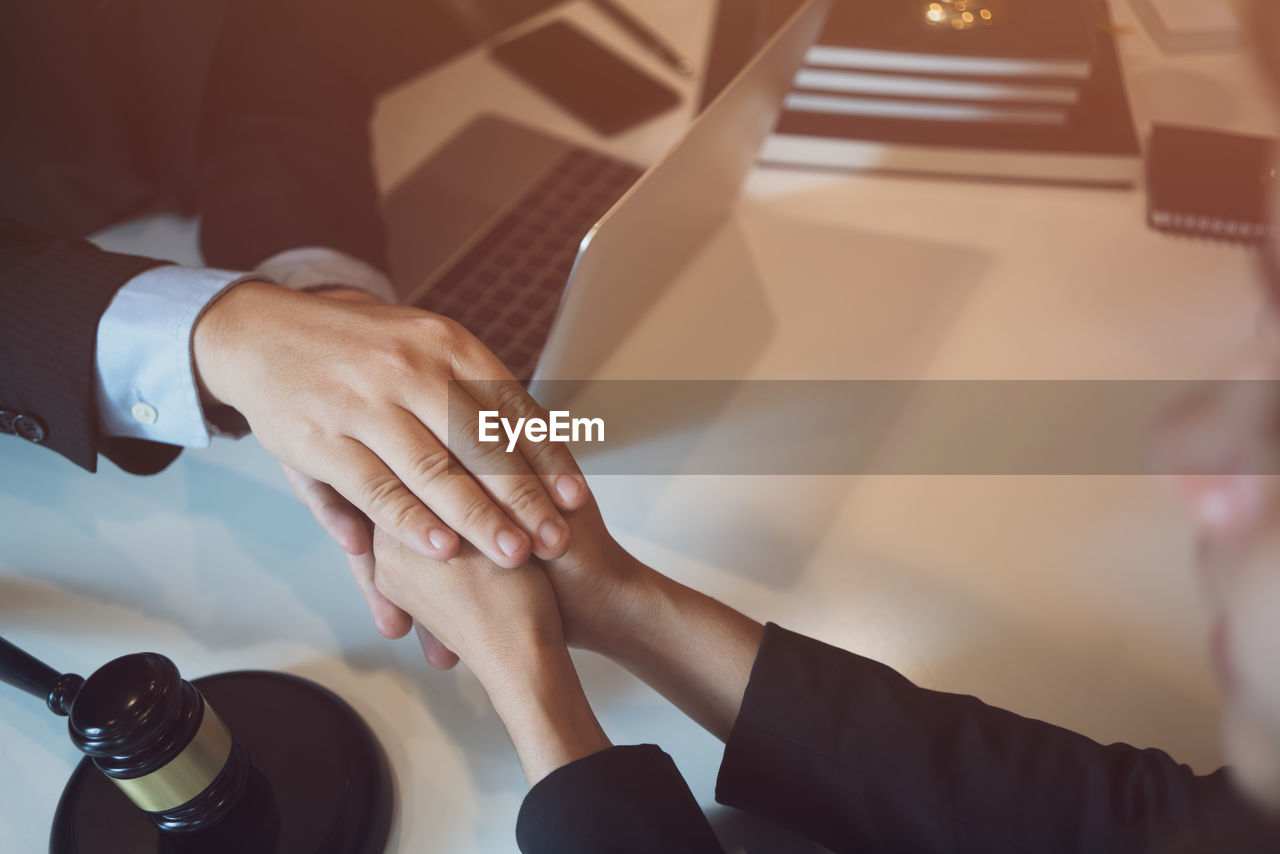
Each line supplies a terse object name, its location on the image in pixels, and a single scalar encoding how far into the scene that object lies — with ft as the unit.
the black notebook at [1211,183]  3.17
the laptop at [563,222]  2.32
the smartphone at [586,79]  3.72
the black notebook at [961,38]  3.28
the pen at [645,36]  4.02
